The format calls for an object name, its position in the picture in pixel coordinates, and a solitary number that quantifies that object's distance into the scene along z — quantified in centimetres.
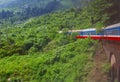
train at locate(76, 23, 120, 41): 2829
